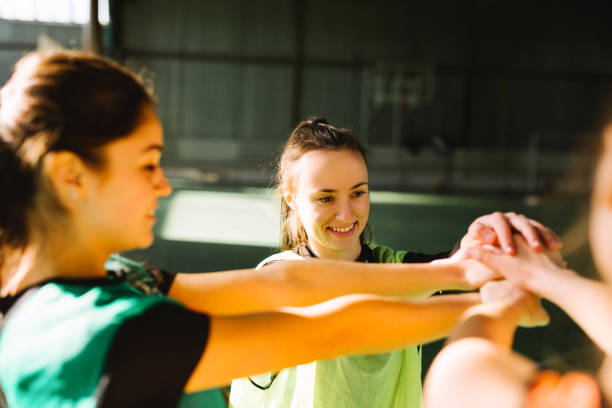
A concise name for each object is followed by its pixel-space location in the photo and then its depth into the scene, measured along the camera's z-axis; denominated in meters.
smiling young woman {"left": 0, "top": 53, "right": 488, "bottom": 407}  0.63
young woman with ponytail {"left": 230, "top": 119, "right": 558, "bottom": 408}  1.12
